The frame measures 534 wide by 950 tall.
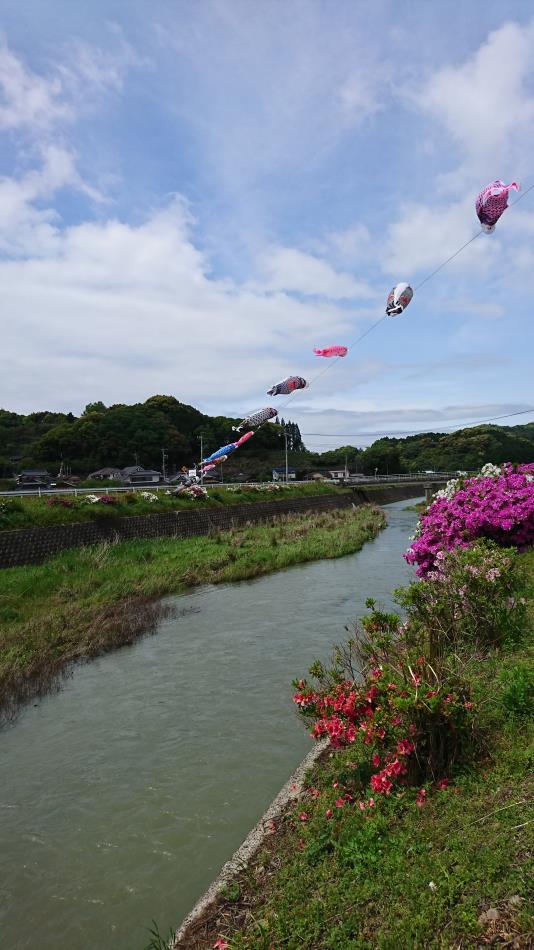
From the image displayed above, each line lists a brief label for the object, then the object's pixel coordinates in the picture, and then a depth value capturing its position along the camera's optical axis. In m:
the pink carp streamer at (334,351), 16.52
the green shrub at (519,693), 4.59
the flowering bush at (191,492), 30.77
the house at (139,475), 74.19
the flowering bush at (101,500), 22.84
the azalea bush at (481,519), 11.23
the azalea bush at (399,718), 4.11
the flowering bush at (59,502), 21.11
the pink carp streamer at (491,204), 8.78
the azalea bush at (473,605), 6.66
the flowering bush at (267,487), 39.66
